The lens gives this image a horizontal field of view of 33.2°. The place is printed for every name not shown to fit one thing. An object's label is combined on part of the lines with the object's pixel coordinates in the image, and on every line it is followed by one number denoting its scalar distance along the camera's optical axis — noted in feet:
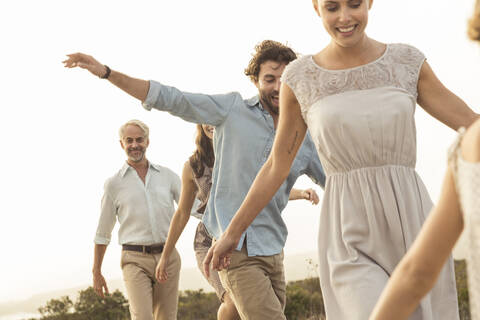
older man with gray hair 28.07
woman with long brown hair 21.48
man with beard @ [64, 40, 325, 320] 16.87
